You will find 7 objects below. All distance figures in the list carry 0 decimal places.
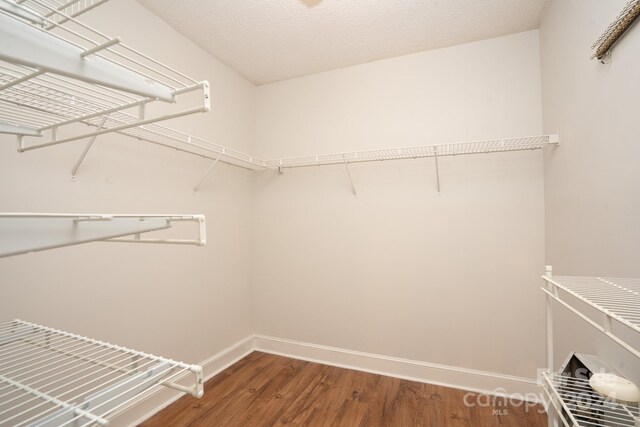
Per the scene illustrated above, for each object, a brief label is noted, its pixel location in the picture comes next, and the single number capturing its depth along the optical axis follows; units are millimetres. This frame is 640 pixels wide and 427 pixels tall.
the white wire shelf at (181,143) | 1561
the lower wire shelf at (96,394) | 636
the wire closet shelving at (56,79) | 485
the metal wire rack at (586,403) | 866
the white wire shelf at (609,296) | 613
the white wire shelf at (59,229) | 523
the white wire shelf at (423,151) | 1874
